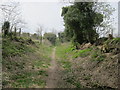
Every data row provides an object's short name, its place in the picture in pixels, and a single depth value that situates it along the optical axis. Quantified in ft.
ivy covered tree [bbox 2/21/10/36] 87.12
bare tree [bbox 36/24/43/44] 185.88
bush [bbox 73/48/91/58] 52.99
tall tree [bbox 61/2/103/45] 62.13
